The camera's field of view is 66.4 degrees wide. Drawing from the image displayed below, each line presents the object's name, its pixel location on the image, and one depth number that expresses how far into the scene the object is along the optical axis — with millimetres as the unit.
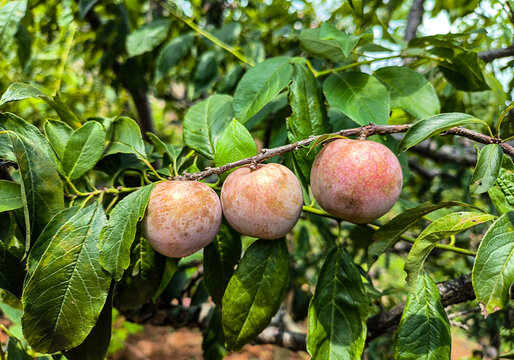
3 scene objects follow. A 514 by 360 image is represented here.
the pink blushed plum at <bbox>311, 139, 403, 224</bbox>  200
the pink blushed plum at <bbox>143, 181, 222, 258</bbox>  208
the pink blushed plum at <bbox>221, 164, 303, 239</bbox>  206
